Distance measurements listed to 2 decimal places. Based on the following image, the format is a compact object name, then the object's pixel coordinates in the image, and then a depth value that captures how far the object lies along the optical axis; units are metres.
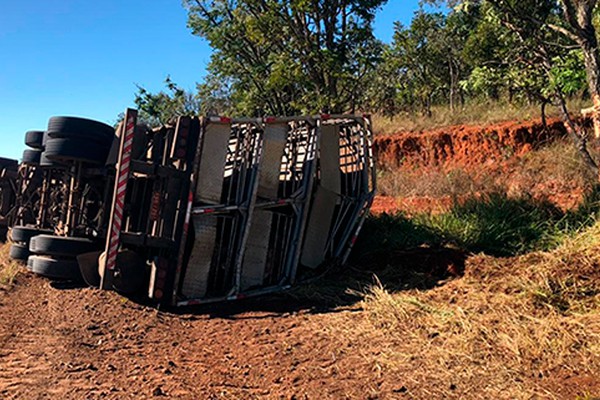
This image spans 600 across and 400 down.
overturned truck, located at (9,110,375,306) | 5.87
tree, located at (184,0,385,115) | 12.19
